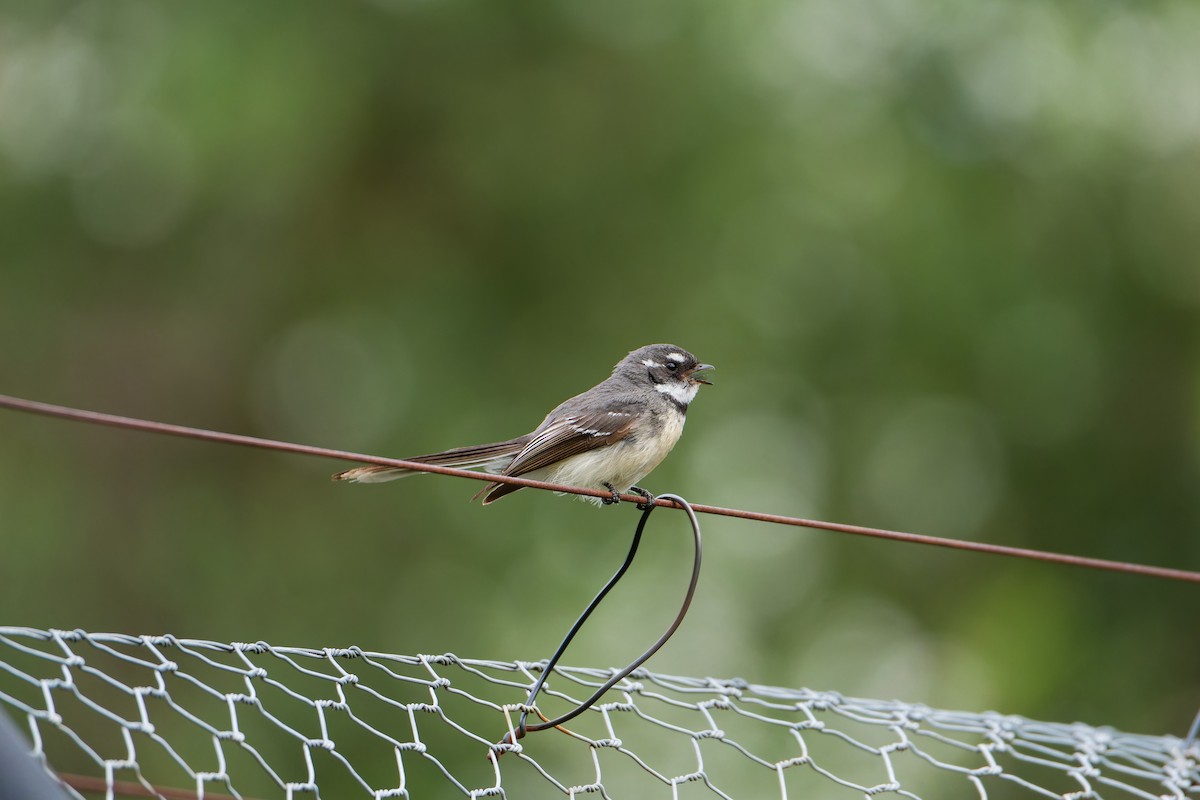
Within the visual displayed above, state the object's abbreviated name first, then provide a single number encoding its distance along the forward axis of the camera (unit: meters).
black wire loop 7.18
